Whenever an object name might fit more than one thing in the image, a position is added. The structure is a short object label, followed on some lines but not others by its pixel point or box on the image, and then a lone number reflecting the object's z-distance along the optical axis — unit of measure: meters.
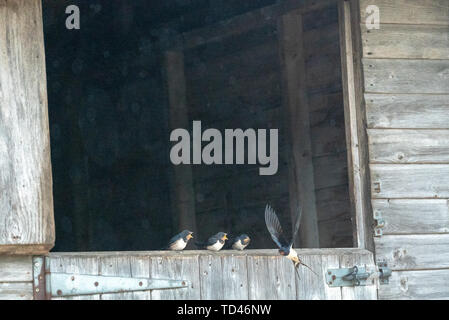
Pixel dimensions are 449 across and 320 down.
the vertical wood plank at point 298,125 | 13.23
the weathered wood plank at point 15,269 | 7.93
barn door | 8.11
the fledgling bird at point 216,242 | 10.36
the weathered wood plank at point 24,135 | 7.85
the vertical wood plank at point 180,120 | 15.26
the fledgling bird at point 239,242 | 11.25
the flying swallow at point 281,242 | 8.81
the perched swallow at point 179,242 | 10.28
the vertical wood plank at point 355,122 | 9.28
